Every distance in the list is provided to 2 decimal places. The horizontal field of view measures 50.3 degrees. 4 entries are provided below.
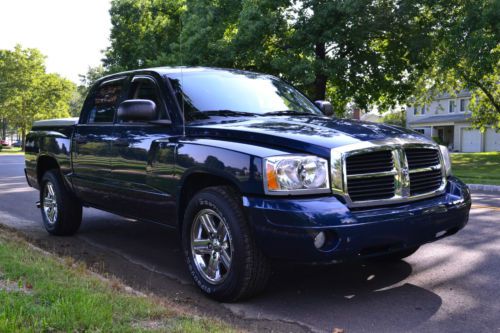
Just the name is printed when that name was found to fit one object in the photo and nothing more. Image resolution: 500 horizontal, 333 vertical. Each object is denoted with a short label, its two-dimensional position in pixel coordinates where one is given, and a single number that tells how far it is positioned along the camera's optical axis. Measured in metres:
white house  48.38
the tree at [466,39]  18.95
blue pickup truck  3.63
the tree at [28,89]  54.22
